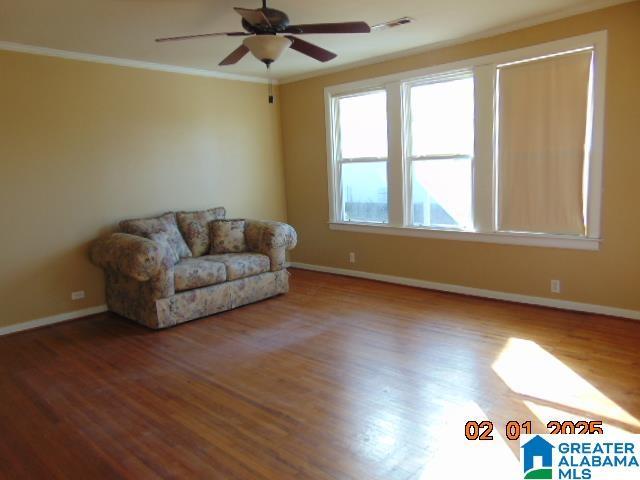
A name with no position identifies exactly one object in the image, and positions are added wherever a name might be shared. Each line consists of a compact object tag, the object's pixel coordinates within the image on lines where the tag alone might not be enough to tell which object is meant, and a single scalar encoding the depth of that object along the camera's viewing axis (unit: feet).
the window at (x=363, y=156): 18.26
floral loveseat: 13.84
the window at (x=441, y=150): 15.75
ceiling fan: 9.61
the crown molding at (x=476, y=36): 12.50
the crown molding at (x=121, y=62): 14.06
